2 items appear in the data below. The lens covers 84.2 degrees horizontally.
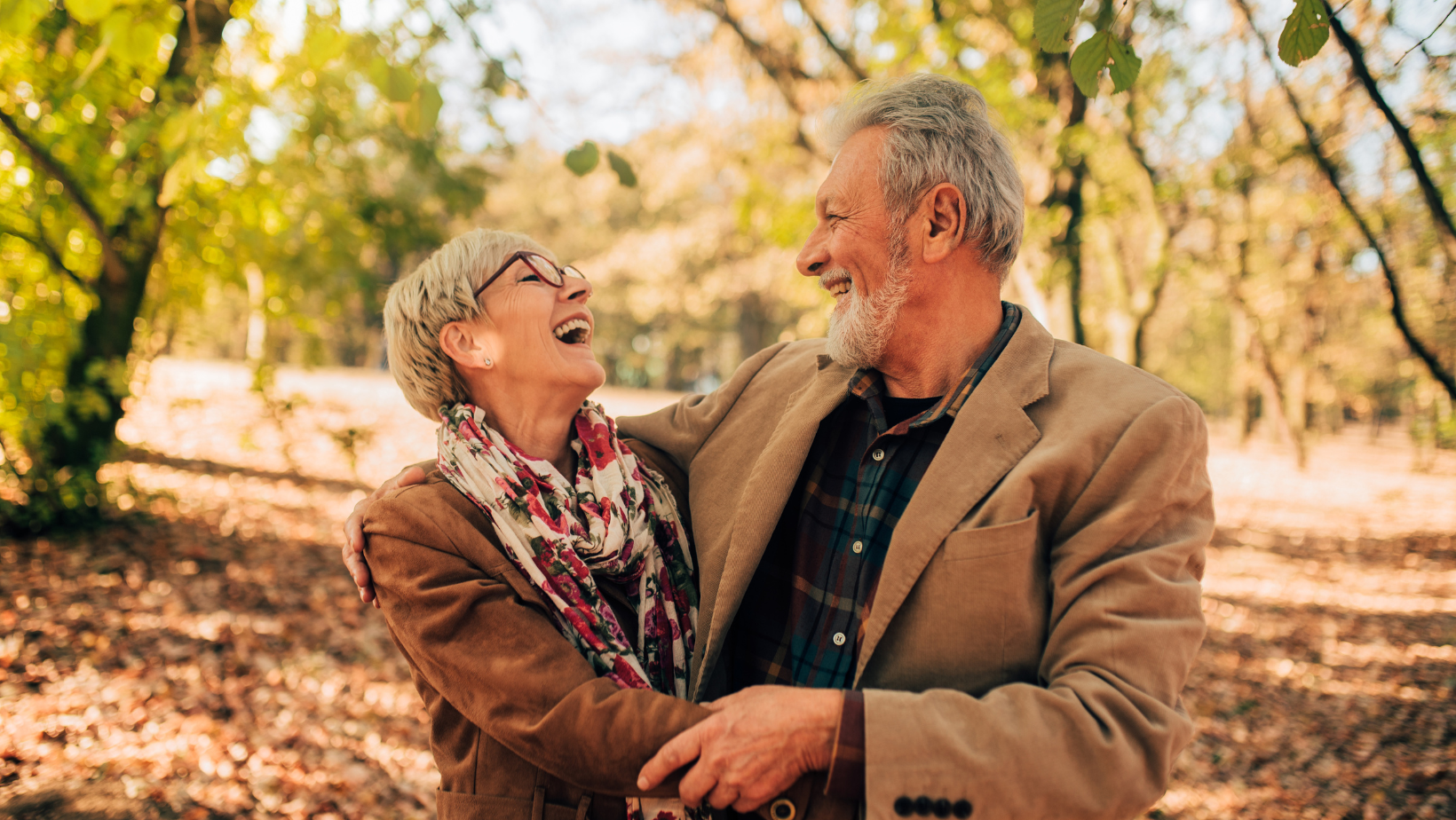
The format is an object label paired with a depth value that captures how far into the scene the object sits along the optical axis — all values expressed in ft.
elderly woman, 6.02
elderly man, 5.25
